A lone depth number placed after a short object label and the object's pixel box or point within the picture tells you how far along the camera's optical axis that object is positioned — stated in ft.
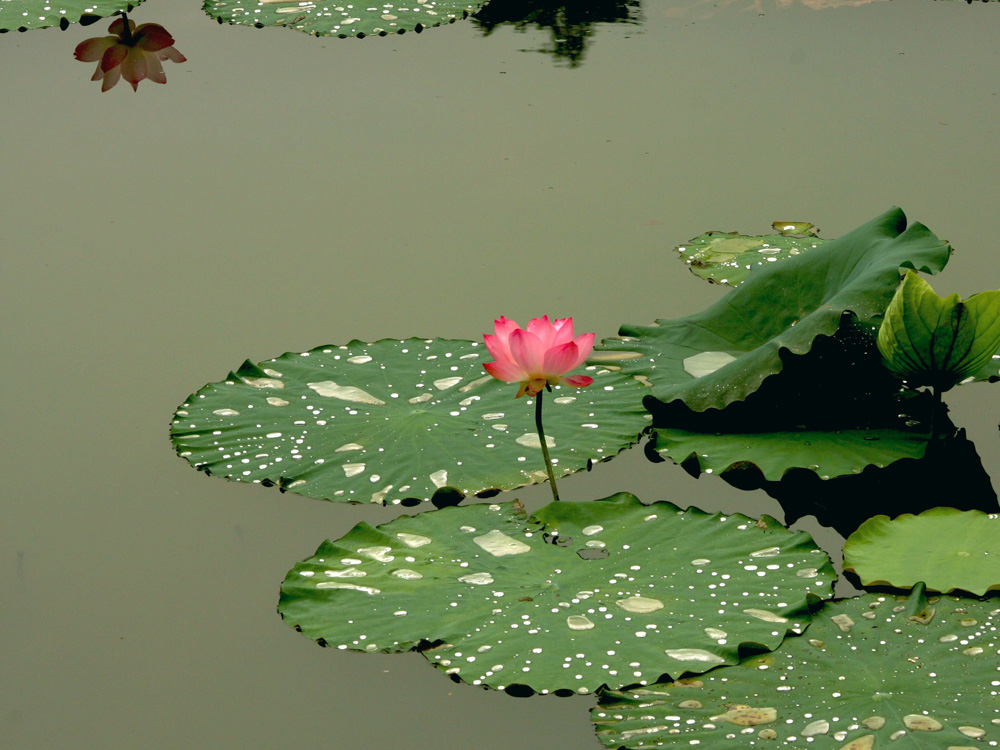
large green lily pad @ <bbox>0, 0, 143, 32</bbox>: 29.04
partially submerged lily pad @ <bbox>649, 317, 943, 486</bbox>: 13.17
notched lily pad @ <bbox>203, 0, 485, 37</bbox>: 28.71
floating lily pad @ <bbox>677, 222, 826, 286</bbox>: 17.98
